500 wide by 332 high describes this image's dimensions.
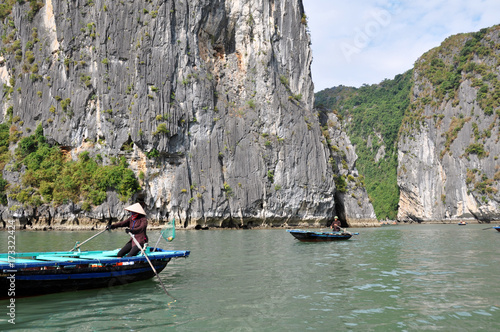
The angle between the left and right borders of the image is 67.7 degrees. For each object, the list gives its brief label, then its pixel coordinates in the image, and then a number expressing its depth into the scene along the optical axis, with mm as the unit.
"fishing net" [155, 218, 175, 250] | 11484
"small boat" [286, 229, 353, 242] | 21203
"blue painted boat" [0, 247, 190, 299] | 7887
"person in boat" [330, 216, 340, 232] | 23875
